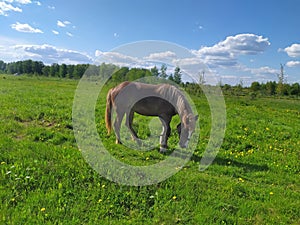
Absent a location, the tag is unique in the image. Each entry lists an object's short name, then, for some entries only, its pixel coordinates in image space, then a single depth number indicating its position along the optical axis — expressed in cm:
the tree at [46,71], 10575
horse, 792
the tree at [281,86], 6854
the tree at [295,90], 7385
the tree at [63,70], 9381
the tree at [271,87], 7757
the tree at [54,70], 10250
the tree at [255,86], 8431
